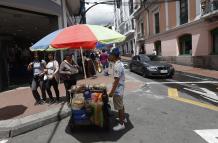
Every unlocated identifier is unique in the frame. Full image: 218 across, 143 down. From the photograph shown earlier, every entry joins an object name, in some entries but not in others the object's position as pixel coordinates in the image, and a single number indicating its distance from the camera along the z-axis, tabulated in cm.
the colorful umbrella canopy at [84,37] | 323
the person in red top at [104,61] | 906
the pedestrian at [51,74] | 459
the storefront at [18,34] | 737
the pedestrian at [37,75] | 460
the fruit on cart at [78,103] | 326
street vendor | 319
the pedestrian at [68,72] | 432
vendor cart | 324
